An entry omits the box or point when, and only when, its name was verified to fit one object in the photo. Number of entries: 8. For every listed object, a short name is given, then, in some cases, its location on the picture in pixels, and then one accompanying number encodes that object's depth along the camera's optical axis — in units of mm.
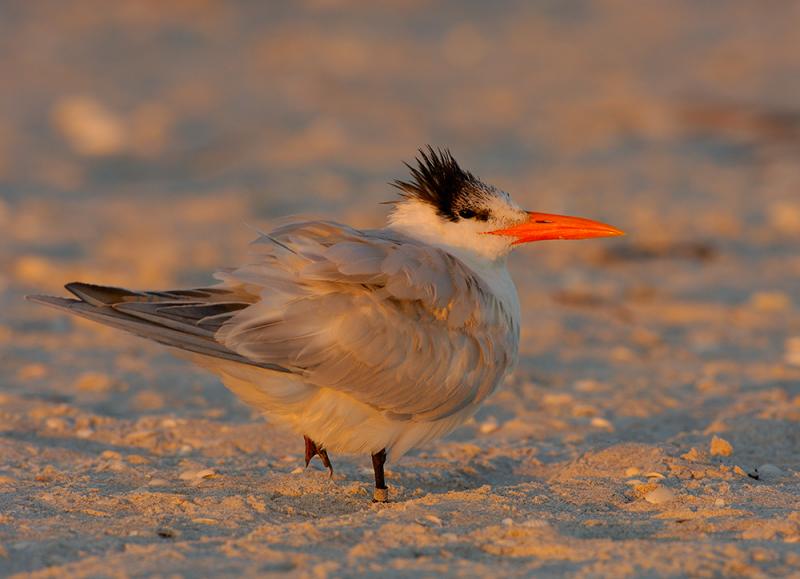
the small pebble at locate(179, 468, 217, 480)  8789
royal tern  7980
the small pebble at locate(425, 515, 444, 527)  7340
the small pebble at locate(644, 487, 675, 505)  8065
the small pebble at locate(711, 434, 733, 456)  9470
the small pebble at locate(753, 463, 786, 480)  8914
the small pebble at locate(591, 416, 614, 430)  10609
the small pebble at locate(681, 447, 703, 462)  9289
